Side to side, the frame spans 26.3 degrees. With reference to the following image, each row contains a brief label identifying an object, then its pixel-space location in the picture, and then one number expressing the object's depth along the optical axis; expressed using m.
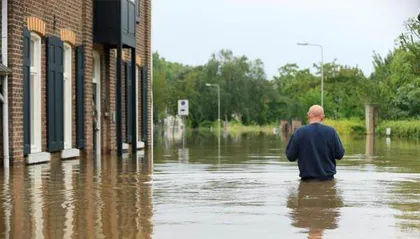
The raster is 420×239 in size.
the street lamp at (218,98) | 99.39
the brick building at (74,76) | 18.71
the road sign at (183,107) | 63.41
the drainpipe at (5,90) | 17.86
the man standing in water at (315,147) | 12.84
